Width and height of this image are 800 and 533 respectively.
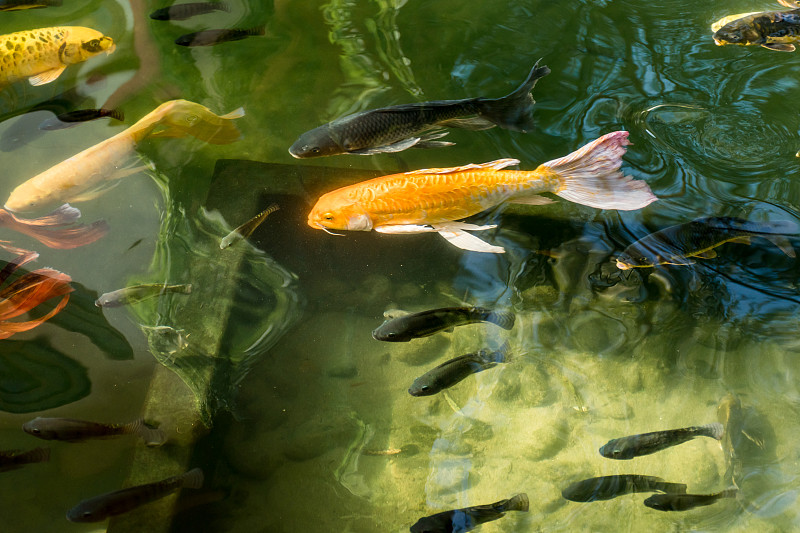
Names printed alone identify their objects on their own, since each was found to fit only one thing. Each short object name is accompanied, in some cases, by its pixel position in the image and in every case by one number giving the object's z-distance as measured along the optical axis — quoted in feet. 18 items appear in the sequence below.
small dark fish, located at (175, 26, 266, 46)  14.29
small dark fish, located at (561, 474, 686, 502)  9.04
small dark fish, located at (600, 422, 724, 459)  8.79
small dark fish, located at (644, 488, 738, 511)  8.86
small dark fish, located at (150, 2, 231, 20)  14.56
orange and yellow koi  9.66
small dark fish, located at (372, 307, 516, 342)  9.05
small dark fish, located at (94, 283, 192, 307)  10.32
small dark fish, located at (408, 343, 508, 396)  9.01
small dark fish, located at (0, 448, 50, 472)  9.04
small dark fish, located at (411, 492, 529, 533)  8.41
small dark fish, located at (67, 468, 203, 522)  8.42
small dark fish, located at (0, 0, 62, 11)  14.20
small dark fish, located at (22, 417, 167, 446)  8.87
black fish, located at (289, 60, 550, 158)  10.24
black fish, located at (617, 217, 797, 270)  9.82
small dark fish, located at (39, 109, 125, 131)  13.05
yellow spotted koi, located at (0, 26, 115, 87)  12.84
